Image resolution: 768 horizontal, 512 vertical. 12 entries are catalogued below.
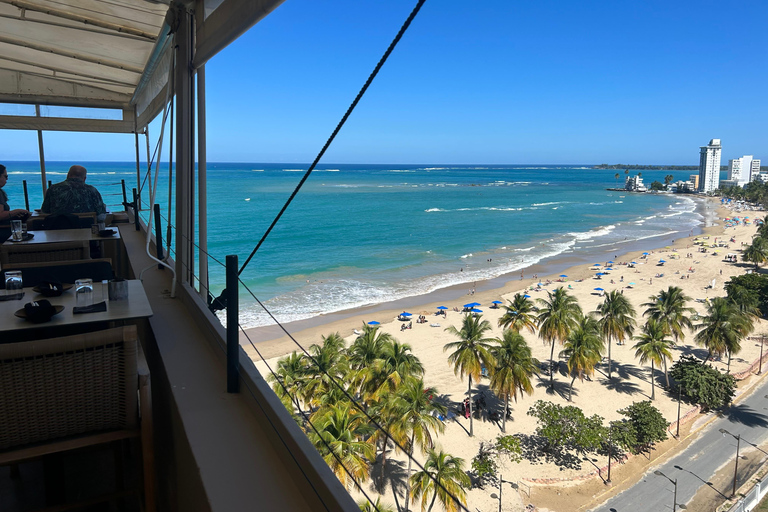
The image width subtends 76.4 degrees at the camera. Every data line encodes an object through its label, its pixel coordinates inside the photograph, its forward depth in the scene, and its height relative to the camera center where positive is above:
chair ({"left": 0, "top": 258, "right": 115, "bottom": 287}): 2.80 -0.57
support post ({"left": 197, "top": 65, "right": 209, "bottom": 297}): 2.71 +0.01
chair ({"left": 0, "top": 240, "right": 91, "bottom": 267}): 3.17 -0.52
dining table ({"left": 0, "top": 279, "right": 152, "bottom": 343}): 1.89 -0.57
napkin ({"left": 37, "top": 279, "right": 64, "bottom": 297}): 2.28 -0.53
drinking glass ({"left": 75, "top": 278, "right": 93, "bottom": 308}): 2.09 -0.51
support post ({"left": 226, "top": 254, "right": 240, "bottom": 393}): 1.70 -0.55
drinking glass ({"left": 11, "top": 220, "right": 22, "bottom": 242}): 3.55 -0.40
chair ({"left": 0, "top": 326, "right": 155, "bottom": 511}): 1.41 -0.66
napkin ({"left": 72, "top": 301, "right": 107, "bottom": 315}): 2.04 -0.56
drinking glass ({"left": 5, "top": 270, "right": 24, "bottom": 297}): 2.35 -0.51
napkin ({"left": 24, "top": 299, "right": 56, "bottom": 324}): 1.89 -0.53
